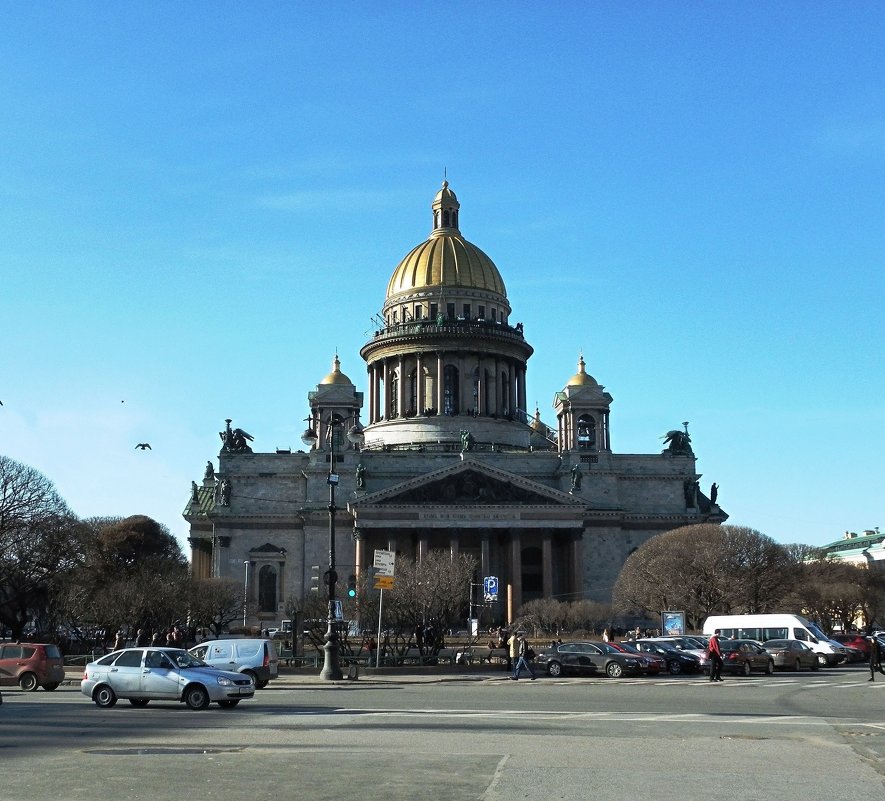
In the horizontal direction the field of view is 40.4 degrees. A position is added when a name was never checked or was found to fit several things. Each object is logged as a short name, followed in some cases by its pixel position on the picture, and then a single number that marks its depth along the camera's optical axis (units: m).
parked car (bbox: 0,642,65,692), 39.12
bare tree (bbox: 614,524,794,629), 74.19
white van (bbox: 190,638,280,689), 38.44
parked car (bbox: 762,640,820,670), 51.81
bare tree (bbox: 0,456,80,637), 70.00
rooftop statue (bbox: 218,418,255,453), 109.00
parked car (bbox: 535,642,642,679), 46.00
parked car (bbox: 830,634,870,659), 61.21
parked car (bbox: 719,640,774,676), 48.88
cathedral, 99.81
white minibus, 54.69
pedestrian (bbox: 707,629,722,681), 42.50
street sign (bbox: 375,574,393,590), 48.12
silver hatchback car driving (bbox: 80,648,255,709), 29.59
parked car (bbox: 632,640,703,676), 48.97
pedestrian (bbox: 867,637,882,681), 42.30
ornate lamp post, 43.81
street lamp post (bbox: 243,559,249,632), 100.15
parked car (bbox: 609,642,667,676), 46.78
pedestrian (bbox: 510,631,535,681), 45.19
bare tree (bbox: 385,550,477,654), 56.50
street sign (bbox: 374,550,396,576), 48.62
